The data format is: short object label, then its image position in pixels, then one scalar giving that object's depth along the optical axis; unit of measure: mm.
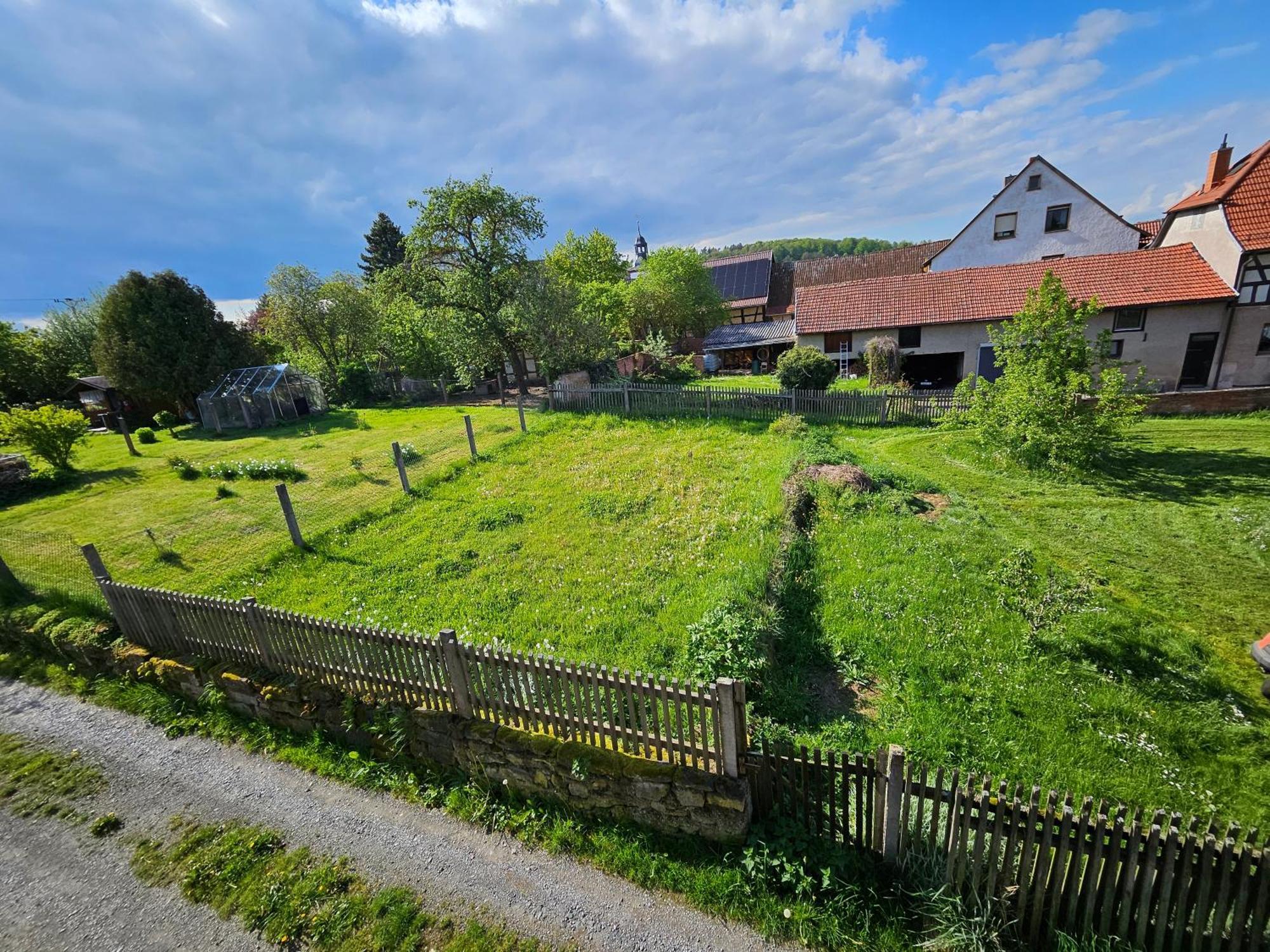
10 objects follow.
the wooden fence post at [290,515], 10227
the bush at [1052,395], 12242
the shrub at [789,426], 16859
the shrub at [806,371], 21453
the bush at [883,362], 23547
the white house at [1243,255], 18344
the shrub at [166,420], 28922
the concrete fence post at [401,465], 13202
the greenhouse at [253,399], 27516
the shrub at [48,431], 17031
